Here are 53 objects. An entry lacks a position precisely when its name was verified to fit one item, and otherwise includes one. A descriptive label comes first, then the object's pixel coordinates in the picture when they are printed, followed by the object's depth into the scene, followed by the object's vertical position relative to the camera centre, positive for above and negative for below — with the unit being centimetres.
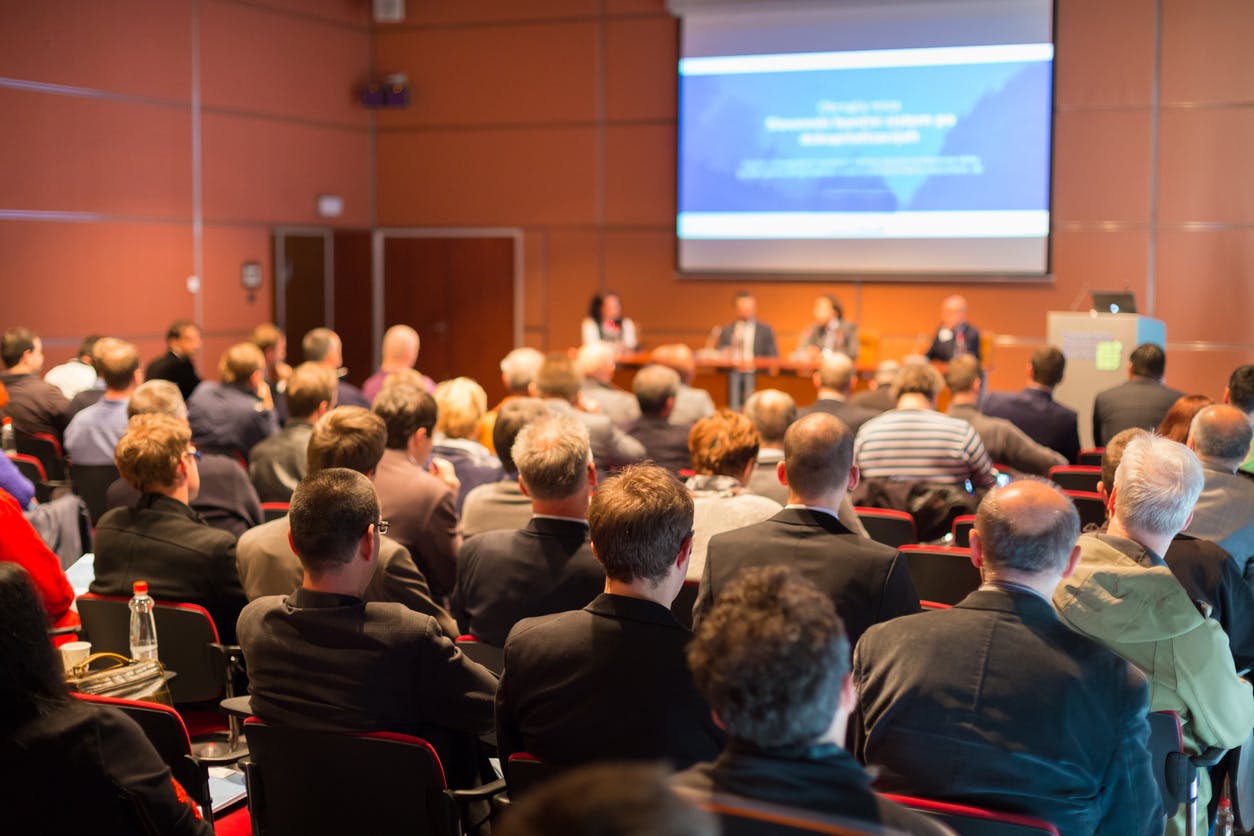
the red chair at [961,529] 443 -75
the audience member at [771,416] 489 -37
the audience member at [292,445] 522 -53
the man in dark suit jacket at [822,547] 301 -57
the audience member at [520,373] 638 -26
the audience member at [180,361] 798 -26
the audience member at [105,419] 594 -49
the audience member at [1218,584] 329 -71
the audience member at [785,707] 159 -52
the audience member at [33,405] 684 -47
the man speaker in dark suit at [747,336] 1079 -9
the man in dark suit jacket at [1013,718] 223 -74
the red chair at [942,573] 406 -84
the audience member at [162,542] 358 -66
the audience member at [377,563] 329 -65
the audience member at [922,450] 505 -53
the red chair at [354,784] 241 -94
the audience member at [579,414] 560 -43
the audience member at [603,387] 721 -39
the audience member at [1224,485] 392 -53
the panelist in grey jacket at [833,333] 1042 -6
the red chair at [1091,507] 483 -73
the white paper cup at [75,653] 304 -85
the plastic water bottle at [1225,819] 340 -140
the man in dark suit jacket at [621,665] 229 -67
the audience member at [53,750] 199 -73
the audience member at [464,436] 507 -51
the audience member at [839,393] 622 -35
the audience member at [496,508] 396 -61
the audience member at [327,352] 732 -18
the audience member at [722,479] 373 -51
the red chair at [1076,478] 551 -70
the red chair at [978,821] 202 -84
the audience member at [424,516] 398 -64
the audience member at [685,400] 716 -46
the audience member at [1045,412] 688 -49
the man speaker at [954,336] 997 -7
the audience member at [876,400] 663 -42
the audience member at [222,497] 438 -64
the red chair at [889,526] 454 -76
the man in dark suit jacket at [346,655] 255 -71
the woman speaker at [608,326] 1120 -1
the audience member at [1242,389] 529 -27
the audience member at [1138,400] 678 -41
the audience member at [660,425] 595 -50
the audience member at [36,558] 340 -68
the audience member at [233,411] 647 -48
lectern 862 -13
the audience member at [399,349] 738 -15
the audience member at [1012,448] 572 -58
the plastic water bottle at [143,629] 331 -86
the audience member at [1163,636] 280 -73
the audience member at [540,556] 317 -62
